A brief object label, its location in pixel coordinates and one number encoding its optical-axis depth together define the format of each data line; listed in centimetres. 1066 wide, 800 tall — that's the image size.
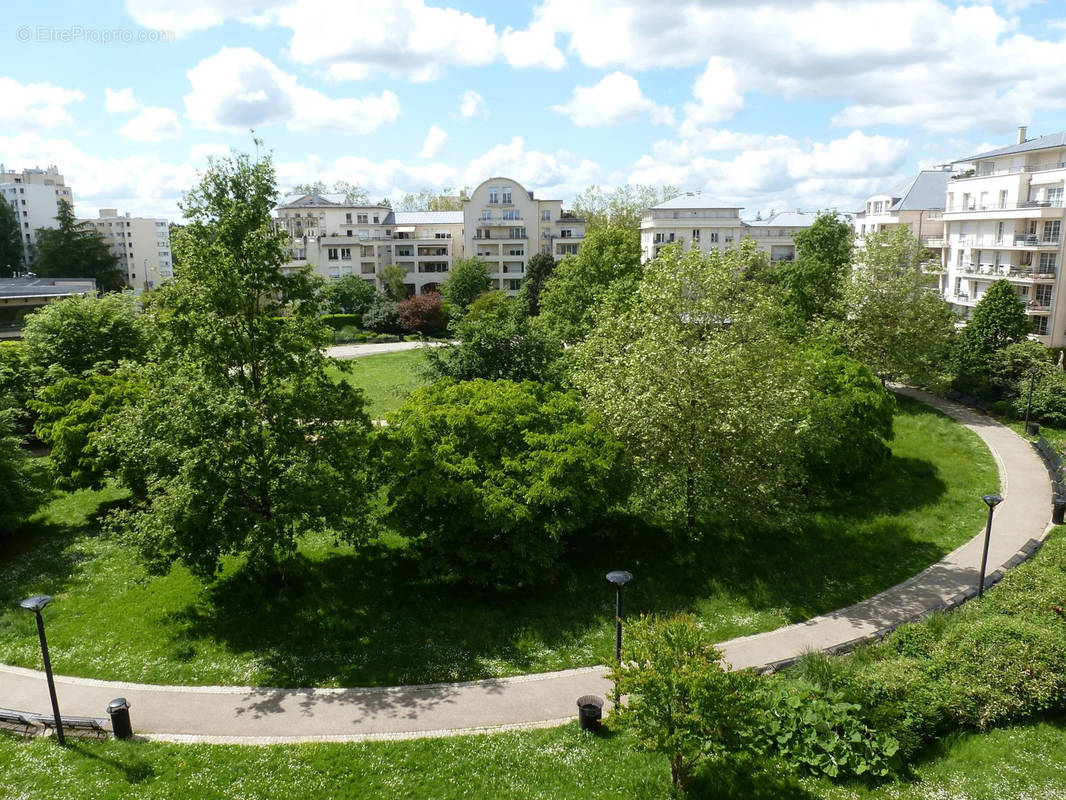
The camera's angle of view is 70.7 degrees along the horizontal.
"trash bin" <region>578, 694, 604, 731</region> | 1516
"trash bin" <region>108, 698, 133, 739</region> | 1496
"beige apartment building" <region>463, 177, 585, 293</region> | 8450
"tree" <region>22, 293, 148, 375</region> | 3503
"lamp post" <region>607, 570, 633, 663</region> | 1563
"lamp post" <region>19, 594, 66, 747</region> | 1452
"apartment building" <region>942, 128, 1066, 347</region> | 4753
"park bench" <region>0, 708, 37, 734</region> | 1530
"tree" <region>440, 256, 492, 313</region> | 7325
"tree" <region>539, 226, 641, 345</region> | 4409
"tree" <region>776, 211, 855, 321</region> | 5184
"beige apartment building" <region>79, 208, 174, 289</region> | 13125
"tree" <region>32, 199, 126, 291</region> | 8812
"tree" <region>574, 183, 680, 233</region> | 9050
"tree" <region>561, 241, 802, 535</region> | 2272
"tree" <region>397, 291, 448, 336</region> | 7175
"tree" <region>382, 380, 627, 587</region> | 1994
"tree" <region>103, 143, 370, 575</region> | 1884
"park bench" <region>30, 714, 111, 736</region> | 1512
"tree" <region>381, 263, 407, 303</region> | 8119
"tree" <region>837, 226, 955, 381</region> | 4244
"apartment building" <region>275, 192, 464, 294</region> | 8388
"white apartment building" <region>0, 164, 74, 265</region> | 12419
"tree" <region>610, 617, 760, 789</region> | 1255
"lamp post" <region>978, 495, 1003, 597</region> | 1970
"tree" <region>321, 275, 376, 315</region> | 7438
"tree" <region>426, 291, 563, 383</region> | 3222
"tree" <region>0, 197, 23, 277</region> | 9156
